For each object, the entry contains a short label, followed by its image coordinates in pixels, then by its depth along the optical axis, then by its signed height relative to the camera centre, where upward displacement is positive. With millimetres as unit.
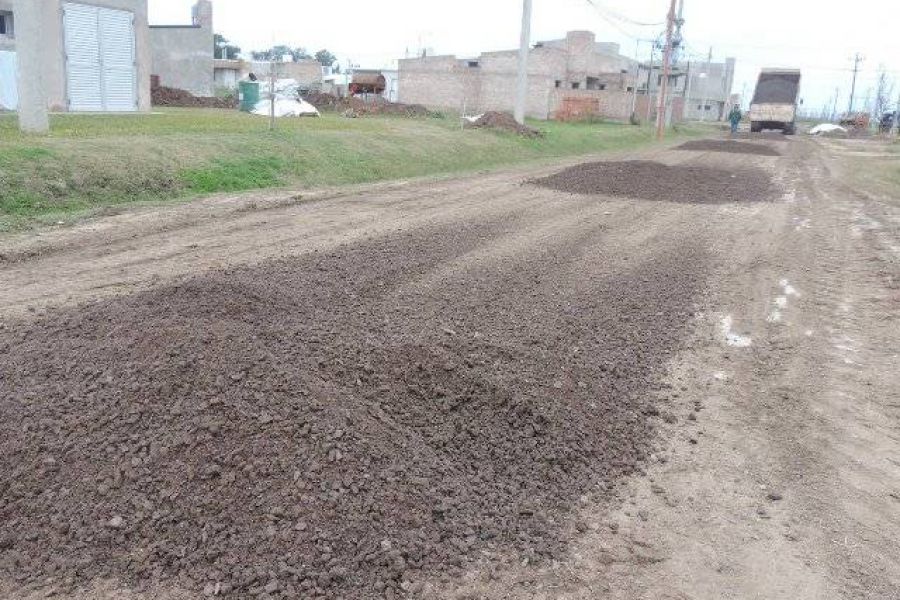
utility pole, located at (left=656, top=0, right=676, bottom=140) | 38062 +3265
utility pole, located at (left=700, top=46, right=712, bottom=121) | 93844 +7396
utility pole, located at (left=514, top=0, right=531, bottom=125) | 28578 +2528
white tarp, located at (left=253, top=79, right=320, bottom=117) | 30141 +443
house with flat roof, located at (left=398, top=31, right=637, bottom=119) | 49897 +3300
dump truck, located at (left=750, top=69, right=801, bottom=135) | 46969 +2643
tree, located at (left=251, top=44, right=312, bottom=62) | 107188 +9190
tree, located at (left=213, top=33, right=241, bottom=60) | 89438 +7974
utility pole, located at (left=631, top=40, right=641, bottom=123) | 51875 +2040
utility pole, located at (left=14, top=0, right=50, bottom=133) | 13805 +587
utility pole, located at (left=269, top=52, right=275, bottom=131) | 17266 +357
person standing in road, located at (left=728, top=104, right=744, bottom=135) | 44781 +1274
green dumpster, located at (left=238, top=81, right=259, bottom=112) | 31703 +761
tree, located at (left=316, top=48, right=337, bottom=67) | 114750 +9707
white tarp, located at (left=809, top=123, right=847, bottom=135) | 57281 +1251
